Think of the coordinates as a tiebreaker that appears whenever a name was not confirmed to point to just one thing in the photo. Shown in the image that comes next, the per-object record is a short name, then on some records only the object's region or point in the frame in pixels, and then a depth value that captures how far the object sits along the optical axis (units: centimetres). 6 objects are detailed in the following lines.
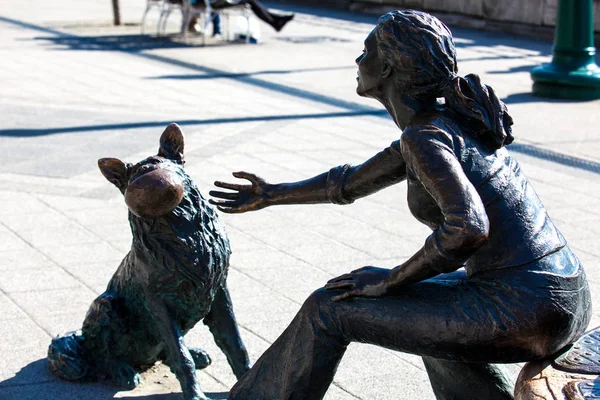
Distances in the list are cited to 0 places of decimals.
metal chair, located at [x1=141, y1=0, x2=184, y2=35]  1584
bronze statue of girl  280
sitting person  1504
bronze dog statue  345
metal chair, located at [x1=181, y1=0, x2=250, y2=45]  1502
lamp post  1077
